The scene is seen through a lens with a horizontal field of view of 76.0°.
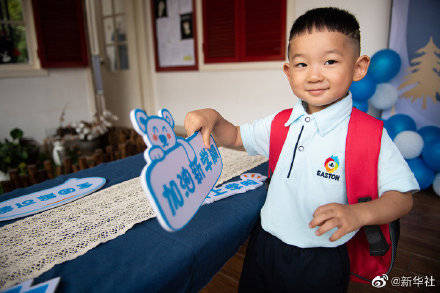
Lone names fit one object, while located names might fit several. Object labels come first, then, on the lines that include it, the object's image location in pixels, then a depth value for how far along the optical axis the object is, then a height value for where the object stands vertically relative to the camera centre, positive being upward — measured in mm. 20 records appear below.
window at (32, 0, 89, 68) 3242 +505
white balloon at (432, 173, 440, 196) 2344 -952
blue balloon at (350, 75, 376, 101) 2473 -172
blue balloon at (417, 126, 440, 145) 2342 -543
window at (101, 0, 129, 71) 4922 +728
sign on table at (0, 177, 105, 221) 899 -413
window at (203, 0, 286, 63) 3488 +533
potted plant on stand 3023 -660
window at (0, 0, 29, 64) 3086 +474
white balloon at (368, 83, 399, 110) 2549 -248
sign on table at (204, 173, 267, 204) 957 -410
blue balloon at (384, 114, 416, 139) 2453 -485
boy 637 -261
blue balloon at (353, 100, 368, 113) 2539 -316
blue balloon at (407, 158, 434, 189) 2363 -850
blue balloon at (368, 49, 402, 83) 2484 +21
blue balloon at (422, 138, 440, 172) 2234 -687
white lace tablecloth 664 -421
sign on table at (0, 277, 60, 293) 562 -413
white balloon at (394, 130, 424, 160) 2307 -608
